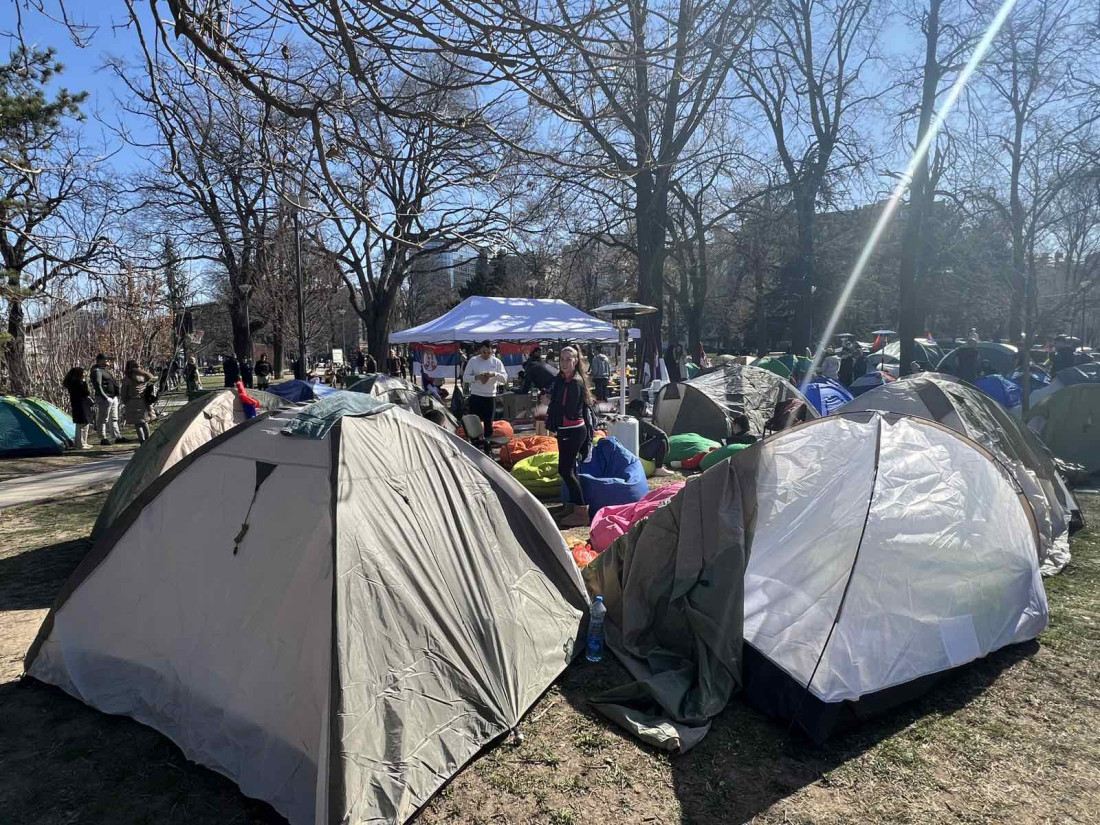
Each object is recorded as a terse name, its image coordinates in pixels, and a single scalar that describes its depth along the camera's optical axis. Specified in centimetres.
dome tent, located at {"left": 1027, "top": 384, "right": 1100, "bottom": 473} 858
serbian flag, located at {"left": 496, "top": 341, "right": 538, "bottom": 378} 2630
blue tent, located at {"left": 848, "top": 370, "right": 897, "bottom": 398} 1404
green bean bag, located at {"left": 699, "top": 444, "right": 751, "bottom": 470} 860
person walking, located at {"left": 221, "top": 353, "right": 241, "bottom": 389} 1945
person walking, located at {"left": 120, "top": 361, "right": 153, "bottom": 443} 1148
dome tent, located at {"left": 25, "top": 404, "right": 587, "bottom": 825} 283
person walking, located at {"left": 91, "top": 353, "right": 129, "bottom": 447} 1219
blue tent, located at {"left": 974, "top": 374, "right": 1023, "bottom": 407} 1339
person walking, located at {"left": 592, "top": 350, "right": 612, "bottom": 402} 1623
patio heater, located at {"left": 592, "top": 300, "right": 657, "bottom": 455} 853
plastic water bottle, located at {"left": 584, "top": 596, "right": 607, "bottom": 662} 409
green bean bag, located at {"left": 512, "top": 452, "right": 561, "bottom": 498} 791
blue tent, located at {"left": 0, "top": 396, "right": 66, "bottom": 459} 1162
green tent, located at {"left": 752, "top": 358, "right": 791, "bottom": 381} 1702
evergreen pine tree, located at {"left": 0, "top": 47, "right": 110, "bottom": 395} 530
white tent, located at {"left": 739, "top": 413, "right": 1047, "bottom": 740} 342
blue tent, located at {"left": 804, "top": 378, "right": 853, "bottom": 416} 1121
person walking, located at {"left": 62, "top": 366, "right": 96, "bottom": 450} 1205
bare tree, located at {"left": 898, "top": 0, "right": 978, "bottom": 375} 1280
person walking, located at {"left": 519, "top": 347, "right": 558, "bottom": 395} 1268
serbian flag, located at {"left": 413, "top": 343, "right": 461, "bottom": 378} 2453
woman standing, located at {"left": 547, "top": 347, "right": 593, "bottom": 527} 665
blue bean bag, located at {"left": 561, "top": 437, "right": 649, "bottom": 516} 696
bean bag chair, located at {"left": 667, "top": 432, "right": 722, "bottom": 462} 962
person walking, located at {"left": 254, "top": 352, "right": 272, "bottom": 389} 1967
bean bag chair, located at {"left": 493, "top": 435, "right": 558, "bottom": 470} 896
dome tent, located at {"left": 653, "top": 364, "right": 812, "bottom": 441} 1058
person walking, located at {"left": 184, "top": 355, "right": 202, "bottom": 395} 1583
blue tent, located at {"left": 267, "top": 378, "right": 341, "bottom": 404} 926
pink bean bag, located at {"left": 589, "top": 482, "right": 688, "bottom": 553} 575
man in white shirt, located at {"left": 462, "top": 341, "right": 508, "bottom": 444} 1030
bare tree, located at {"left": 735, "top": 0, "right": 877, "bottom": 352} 1977
